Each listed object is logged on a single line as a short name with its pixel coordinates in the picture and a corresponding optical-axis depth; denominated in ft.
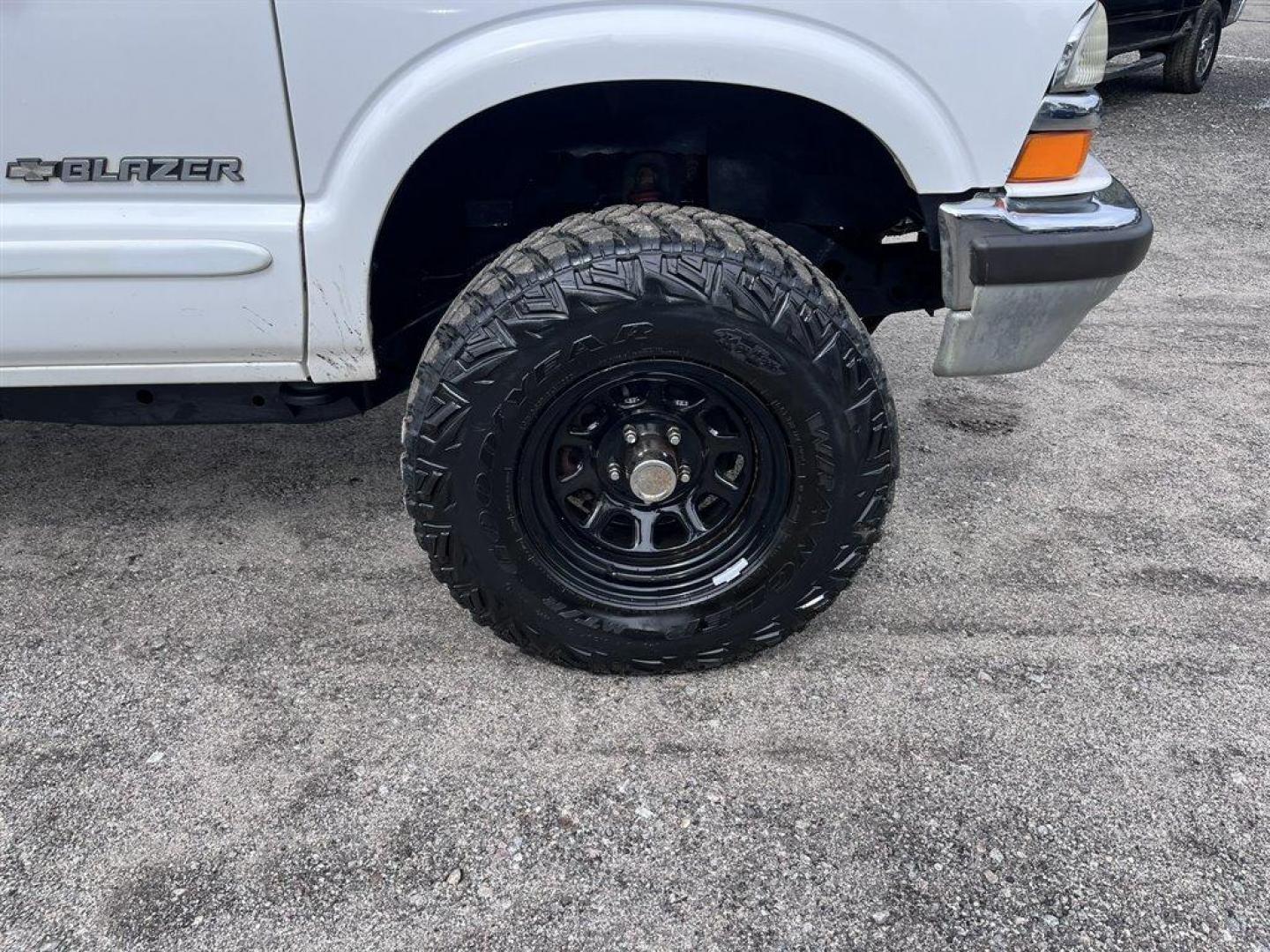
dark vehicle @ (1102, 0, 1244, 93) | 24.80
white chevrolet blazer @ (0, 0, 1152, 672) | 7.00
